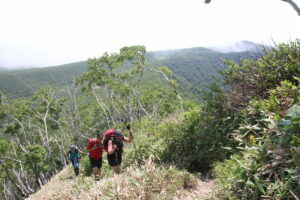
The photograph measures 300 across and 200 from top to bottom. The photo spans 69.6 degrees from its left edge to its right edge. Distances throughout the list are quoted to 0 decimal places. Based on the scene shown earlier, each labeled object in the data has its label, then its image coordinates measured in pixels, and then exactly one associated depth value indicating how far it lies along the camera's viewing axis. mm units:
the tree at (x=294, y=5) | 2889
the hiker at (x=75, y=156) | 9398
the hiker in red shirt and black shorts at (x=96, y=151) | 6629
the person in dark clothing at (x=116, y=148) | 5316
